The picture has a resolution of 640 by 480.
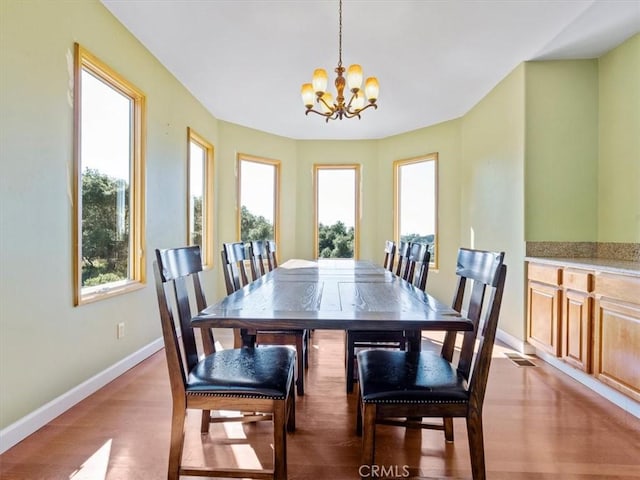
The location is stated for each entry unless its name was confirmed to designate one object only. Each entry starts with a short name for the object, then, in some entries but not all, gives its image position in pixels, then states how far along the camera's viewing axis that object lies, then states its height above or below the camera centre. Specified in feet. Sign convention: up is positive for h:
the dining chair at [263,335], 6.82 -2.07
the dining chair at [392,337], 7.04 -2.08
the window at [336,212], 18.56 +1.27
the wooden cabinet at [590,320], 6.88 -1.95
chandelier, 7.86 +3.50
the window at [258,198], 16.78 +1.89
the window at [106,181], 7.51 +1.32
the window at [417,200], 16.61 +1.81
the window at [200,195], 13.11 +1.66
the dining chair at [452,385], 4.21 -1.95
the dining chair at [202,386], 4.35 -2.00
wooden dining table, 4.04 -0.98
